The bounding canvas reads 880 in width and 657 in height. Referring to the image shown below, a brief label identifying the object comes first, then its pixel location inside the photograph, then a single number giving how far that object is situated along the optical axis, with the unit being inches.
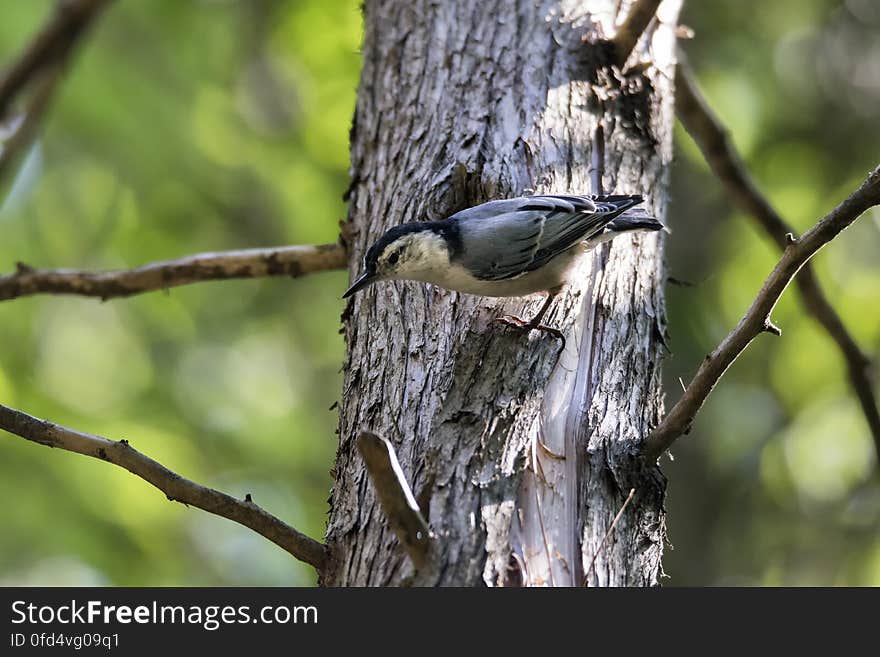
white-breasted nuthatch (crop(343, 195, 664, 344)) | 262.7
